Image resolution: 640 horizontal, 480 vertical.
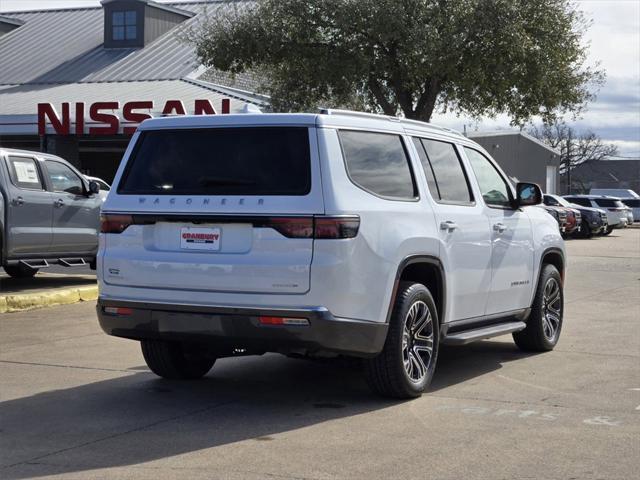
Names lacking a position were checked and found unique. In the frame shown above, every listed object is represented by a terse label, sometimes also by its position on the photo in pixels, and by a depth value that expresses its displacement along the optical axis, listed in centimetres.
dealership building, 3519
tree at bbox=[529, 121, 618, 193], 10919
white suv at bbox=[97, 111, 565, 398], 665
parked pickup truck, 1405
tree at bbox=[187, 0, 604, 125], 3216
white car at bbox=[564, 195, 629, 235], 4216
